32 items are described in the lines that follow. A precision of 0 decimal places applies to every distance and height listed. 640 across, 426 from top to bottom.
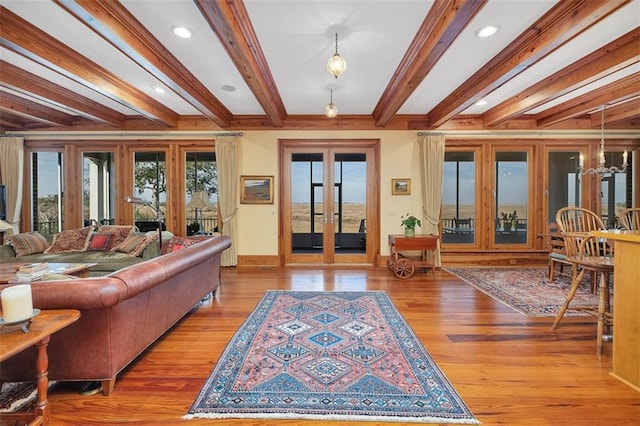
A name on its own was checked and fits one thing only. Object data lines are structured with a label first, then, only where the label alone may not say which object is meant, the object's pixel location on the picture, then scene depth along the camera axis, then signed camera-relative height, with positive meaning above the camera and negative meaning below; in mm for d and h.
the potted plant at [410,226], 5070 -316
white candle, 1328 -447
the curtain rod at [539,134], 5631 +1491
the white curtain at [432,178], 5500 +604
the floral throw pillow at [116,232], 4363 -349
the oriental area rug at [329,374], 1746 -1240
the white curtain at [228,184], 5551 +506
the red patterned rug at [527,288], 3465 -1199
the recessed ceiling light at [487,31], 2664 +1720
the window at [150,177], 5789 +680
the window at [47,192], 5762 +381
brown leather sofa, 1686 -787
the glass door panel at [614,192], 5789 +320
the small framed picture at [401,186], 5660 +453
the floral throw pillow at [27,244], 4000 -482
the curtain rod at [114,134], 5609 +1526
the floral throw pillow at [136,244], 4091 -500
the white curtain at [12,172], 5473 +755
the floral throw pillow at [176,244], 3516 -436
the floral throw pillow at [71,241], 4207 -471
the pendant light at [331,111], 3903 +1381
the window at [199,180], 5816 +615
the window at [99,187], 5801 +479
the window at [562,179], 5785 +591
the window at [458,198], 5824 +215
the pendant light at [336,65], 2582 +1341
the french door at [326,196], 5781 +268
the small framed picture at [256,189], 5676 +409
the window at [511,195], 5797 +268
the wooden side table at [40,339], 1286 -592
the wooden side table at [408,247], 4930 -680
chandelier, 4121 +581
